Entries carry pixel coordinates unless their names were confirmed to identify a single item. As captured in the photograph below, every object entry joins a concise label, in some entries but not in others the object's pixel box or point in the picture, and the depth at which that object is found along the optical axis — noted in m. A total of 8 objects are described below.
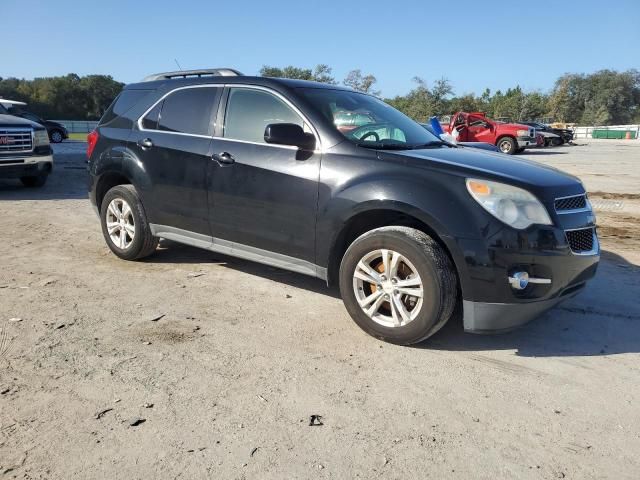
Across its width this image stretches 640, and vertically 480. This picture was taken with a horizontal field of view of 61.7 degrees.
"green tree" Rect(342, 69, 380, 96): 57.92
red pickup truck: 22.14
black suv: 3.30
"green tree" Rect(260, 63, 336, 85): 61.71
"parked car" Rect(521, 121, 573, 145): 29.17
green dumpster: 51.45
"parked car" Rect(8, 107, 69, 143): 28.30
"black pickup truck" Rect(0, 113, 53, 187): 9.40
